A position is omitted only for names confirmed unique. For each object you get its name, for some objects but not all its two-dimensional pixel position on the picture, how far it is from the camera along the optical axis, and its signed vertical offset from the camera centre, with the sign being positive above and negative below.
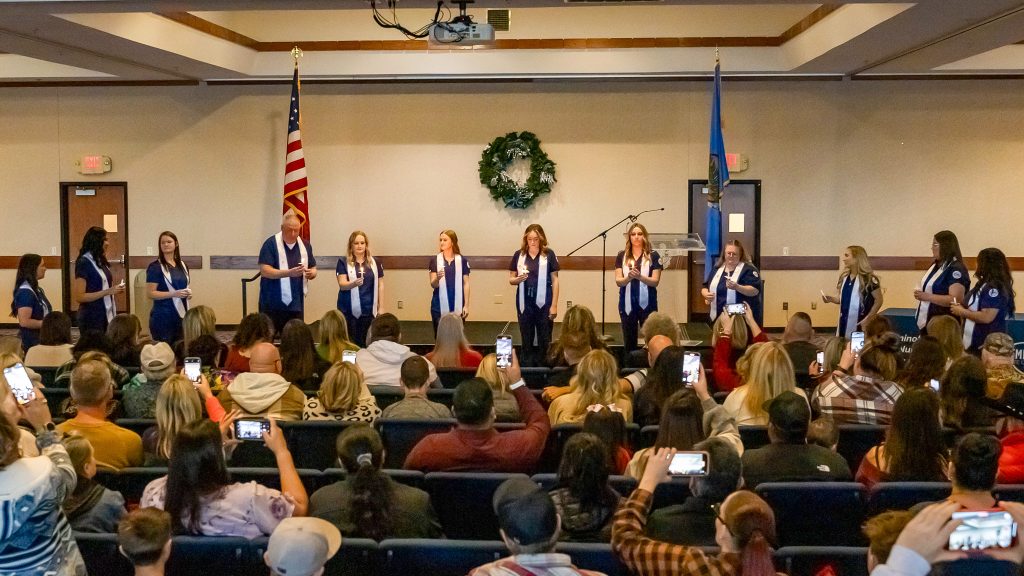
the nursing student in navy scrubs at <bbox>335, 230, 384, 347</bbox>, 8.58 -0.30
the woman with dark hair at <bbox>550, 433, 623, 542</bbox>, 3.09 -0.78
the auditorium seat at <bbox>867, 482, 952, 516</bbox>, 3.48 -0.87
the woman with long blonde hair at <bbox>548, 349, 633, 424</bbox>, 4.61 -0.65
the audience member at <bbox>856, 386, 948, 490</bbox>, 3.71 -0.73
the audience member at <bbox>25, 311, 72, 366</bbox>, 6.22 -0.60
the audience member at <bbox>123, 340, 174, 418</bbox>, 4.98 -0.69
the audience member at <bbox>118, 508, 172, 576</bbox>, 2.54 -0.75
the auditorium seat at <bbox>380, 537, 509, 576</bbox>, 2.97 -0.93
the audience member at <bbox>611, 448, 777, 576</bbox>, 2.42 -0.77
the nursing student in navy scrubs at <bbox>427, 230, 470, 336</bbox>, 8.66 -0.20
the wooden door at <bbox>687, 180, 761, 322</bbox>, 11.55 +0.39
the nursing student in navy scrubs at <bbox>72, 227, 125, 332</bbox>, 8.25 -0.27
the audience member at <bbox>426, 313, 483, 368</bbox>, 6.32 -0.62
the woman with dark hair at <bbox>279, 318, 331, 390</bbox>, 5.55 -0.58
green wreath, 11.46 +0.98
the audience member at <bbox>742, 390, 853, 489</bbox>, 3.67 -0.78
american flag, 10.25 +0.90
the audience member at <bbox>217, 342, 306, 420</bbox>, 4.71 -0.69
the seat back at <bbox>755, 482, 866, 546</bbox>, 3.51 -0.94
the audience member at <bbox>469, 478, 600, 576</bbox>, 2.27 -0.68
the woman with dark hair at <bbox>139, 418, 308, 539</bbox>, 3.17 -0.80
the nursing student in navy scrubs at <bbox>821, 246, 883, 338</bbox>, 7.90 -0.34
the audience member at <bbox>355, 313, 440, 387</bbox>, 5.80 -0.66
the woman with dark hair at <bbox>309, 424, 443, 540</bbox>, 3.28 -0.85
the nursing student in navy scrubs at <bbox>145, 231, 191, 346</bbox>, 8.14 -0.33
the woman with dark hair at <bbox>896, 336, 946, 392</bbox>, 4.90 -0.57
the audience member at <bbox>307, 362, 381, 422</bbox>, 4.80 -0.73
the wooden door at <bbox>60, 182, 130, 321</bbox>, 11.92 +0.44
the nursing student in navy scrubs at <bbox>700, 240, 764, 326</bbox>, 8.25 -0.26
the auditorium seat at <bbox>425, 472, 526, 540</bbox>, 3.73 -0.96
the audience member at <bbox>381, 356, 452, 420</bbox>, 4.68 -0.72
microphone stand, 10.82 -0.04
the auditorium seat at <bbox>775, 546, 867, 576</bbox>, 2.88 -0.91
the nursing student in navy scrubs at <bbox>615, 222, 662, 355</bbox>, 8.48 -0.24
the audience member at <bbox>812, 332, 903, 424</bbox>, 4.76 -0.69
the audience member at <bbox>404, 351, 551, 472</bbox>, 3.94 -0.80
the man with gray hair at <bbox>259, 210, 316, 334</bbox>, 8.37 -0.17
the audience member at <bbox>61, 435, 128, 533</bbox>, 3.30 -0.86
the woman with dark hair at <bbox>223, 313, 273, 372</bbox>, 5.64 -0.50
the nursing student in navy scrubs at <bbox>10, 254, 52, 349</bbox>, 7.83 -0.36
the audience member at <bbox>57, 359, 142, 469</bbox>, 4.01 -0.72
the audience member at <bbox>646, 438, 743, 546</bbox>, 3.02 -0.79
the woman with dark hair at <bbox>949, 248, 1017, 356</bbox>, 7.25 -0.37
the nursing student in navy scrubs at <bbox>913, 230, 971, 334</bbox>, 7.63 -0.21
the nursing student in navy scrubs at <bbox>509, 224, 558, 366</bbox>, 8.62 -0.32
